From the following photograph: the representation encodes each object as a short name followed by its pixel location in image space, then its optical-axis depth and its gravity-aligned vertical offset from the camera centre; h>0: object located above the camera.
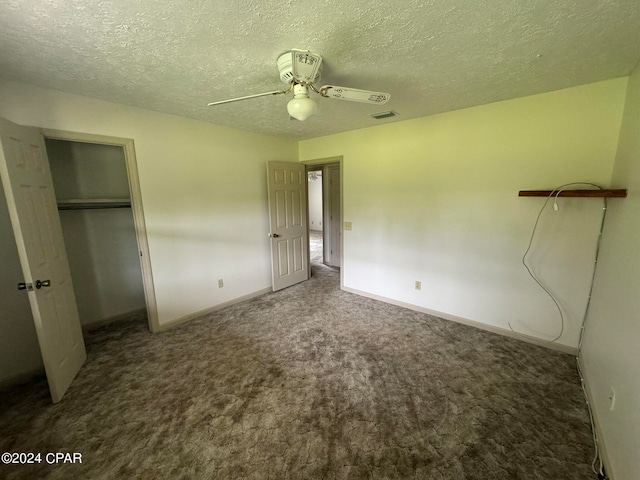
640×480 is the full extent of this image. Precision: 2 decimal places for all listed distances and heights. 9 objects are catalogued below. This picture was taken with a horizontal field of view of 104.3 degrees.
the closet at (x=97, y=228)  2.71 -0.29
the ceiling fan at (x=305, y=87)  1.51 +0.71
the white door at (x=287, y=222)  3.77 -0.37
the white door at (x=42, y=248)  1.65 -0.32
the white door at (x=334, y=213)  5.15 -0.32
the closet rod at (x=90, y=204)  2.59 +0.00
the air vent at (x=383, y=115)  2.78 +0.92
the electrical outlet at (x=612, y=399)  1.43 -1.20
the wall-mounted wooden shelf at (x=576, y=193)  1.73 -0.01
